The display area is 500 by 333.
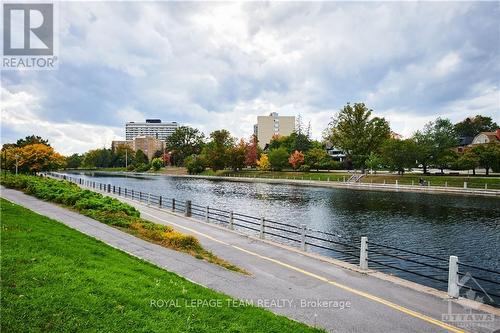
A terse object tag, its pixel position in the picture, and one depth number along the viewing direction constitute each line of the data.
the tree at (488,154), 66.36
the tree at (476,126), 133.38
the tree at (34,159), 58.81
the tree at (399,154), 73.44
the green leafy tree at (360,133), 84.75
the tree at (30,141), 79.88
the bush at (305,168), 100.60
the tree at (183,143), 168.00
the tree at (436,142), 74.19
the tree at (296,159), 103.96
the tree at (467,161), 69.00
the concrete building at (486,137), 96.19
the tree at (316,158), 102.19
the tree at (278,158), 106.12
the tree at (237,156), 115.00
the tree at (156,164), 151.38
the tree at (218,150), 116.12
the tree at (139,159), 170.91
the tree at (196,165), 127.25
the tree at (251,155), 118.15
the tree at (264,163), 111.50
